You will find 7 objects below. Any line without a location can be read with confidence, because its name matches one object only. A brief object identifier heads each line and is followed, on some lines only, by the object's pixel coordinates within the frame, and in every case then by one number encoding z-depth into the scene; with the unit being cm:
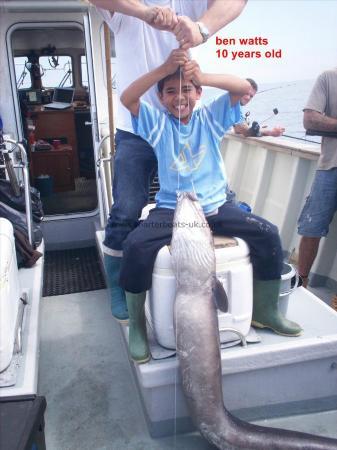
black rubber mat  354
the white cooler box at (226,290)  183
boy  175
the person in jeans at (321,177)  287
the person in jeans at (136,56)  147
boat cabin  195
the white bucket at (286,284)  216
